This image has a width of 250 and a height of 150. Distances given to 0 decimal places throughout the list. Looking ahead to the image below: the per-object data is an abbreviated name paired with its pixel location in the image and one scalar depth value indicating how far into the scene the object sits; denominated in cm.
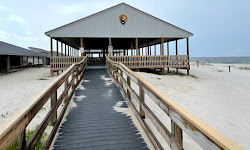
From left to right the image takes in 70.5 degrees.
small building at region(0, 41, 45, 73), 2045
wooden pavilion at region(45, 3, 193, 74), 1739
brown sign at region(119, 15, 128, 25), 1820
